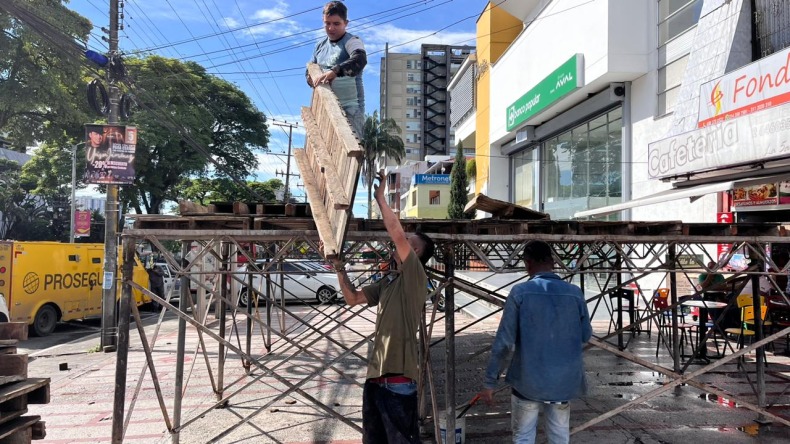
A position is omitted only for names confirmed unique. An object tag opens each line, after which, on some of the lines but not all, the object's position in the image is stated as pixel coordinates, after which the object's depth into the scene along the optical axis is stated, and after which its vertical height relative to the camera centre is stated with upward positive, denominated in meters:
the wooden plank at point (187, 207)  4.65 +0.23
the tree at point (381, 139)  50.88 +9.65
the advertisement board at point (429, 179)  50.75 +5.54
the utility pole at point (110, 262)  11.07 -0.71
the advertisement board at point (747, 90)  8.05 +2.60
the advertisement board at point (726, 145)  8.07 +1.70
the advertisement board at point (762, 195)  10.05 +0.83
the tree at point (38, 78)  16.20 +5.42
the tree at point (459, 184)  36.17 +3.57
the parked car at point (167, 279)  20.02 -1.95
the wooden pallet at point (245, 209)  4.41 +0.21
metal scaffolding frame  4.33 -0.22
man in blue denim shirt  3.44 -0.83
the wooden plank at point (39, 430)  3.66 -1.49
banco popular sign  16.53 +5.55
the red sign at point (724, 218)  11.23 +0.36
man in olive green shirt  3.27 -0.84
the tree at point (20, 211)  34.12 +1.43
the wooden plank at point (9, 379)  3.38 -1.05
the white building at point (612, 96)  9.98 +4.23
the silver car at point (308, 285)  18.50 -2.13
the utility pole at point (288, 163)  39.66 +6.04
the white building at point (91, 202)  57.44 +3.71
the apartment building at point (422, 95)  83.50 +24.93
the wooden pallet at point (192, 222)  4.32 +0.08
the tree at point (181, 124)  27.28 +6.30
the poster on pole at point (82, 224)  23.12 +0.32
